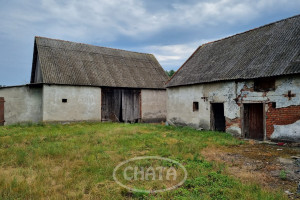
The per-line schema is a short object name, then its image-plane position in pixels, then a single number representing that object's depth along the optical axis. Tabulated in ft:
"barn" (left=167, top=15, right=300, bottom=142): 27.78
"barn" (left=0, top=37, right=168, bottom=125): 45.78
